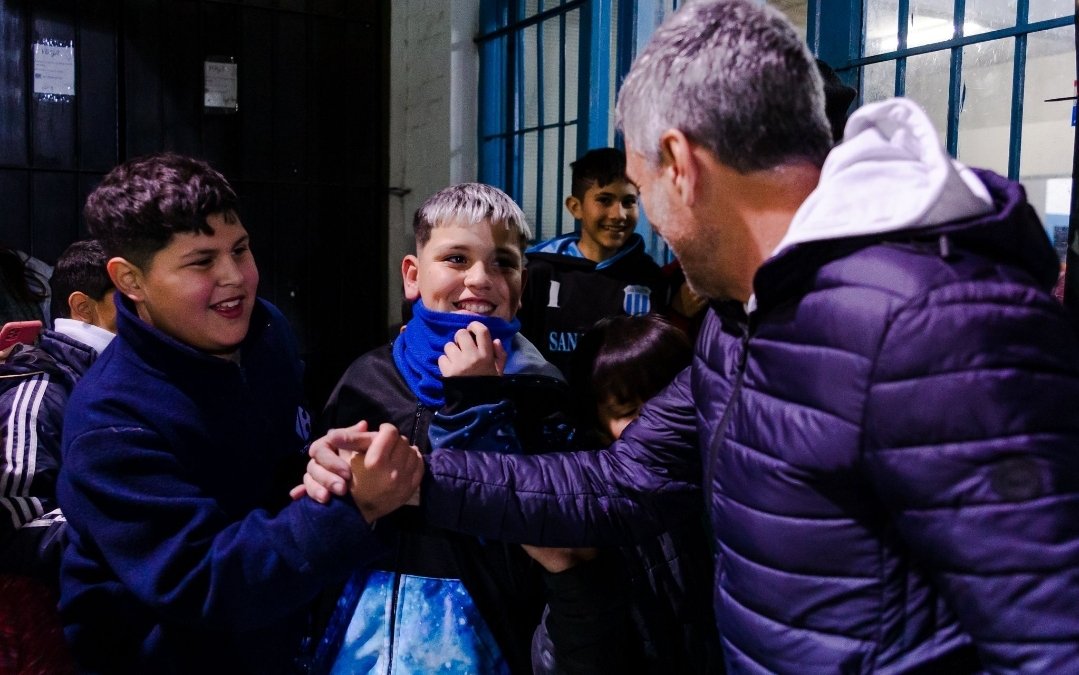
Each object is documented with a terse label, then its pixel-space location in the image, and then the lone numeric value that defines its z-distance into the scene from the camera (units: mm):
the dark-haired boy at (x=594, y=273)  3320
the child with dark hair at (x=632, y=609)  1505
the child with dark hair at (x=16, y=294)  3676
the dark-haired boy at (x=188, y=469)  1339
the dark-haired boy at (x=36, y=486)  1564
